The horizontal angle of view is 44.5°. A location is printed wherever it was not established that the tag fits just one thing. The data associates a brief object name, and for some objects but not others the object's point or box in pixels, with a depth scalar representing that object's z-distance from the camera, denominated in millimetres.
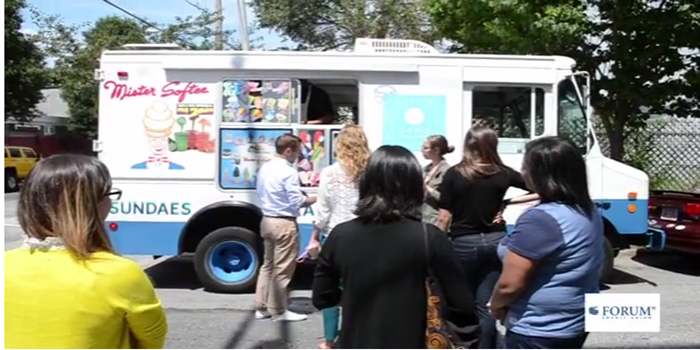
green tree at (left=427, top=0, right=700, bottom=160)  11875
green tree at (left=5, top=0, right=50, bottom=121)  31359
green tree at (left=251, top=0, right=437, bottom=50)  23812
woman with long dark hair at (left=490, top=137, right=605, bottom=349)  3316
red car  10422
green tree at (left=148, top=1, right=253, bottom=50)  26688
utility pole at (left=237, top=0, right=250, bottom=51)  13060
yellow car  27875
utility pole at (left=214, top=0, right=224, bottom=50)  23781
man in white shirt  7352
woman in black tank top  5504
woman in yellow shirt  2408
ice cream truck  8828
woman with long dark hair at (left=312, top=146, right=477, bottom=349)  3232
